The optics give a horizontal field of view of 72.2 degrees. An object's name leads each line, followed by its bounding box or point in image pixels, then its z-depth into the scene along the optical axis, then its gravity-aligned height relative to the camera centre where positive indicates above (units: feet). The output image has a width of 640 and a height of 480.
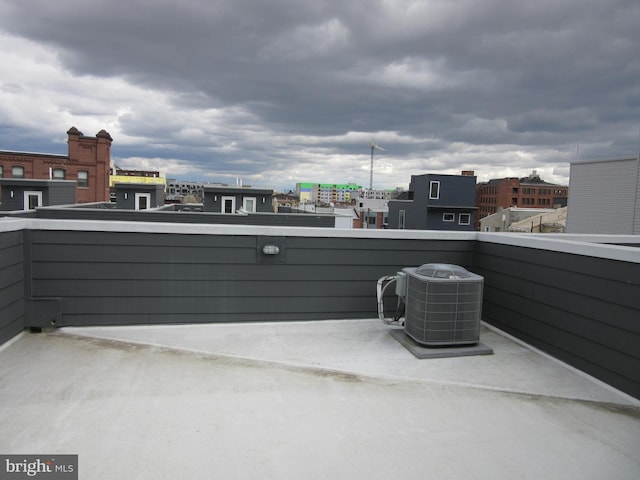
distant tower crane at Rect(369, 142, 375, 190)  415.97 +26.08
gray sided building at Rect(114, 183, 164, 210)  69.36 +0.04
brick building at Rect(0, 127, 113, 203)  106.63 +6.90
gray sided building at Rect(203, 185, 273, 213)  62.64 +0.16
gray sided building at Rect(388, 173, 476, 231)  112.78 +1.73
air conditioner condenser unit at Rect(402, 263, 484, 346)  14.44 -3.21
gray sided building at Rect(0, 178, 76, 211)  60.03 -0.23
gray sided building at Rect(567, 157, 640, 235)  55.57 +2.48
